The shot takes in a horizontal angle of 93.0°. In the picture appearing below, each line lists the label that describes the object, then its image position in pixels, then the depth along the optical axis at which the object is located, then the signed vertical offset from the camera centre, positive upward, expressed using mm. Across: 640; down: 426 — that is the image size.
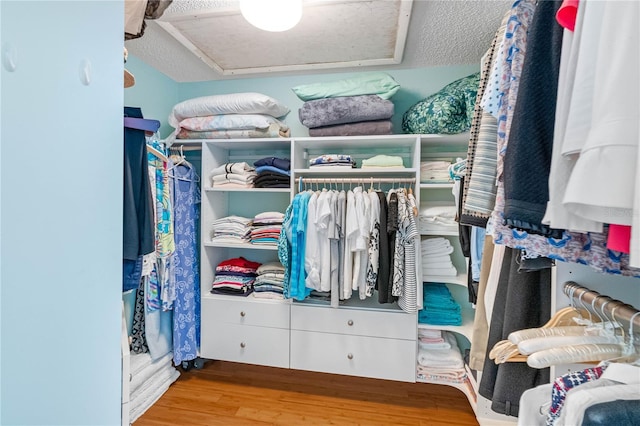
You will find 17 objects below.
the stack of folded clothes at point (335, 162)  2041 +258
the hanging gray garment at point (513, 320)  892 -363
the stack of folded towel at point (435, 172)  1989 +204
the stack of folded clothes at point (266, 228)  2158 -215
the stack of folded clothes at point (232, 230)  2217 -240
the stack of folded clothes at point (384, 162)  1999 +261
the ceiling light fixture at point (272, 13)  1279 +801
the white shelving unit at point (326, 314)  1934 -769
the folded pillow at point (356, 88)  2006 +758
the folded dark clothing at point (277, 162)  2156 +261
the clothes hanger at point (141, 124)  1245 +296
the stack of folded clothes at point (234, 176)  2184 +161
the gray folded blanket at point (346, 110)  1969 +596
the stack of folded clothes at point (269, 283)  2145 -604
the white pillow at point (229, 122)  2135 +540
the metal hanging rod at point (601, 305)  625 -217
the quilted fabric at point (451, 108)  1784 +571
